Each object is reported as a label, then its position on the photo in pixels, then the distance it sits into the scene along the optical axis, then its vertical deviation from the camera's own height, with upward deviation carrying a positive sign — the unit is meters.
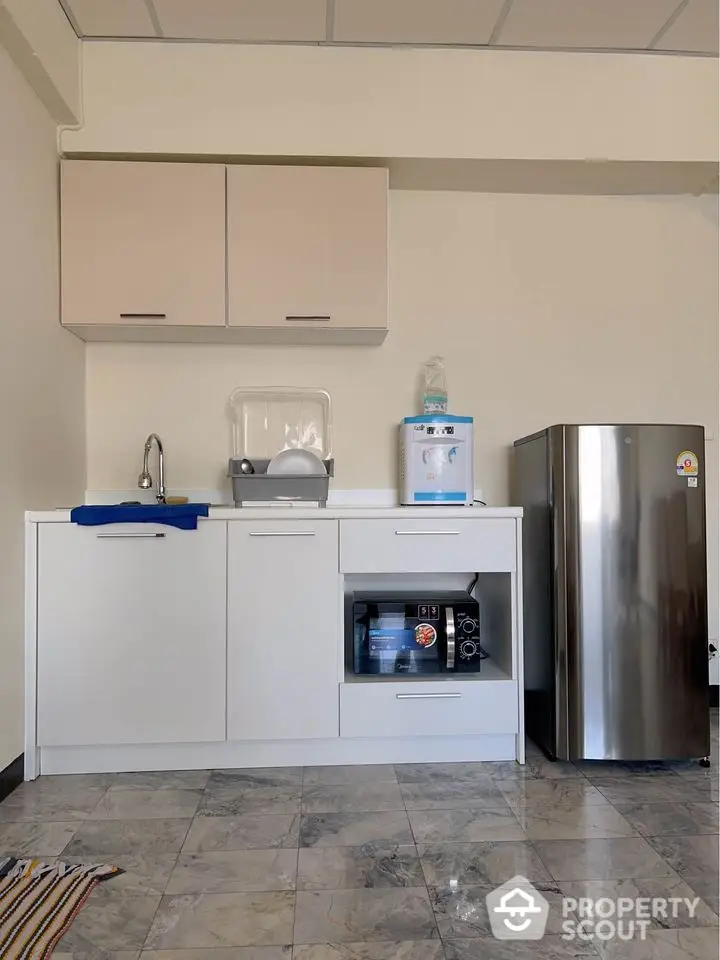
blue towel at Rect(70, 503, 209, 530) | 2.06 -0.06
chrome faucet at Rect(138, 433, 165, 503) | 2.51 +0.08
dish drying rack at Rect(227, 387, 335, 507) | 2.71 +0.30
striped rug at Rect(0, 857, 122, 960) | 1.28 -0.87
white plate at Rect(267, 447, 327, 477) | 2.44 +0.12
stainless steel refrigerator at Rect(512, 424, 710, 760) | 2.11 -0.33
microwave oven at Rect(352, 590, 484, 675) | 2.28 -0.50
